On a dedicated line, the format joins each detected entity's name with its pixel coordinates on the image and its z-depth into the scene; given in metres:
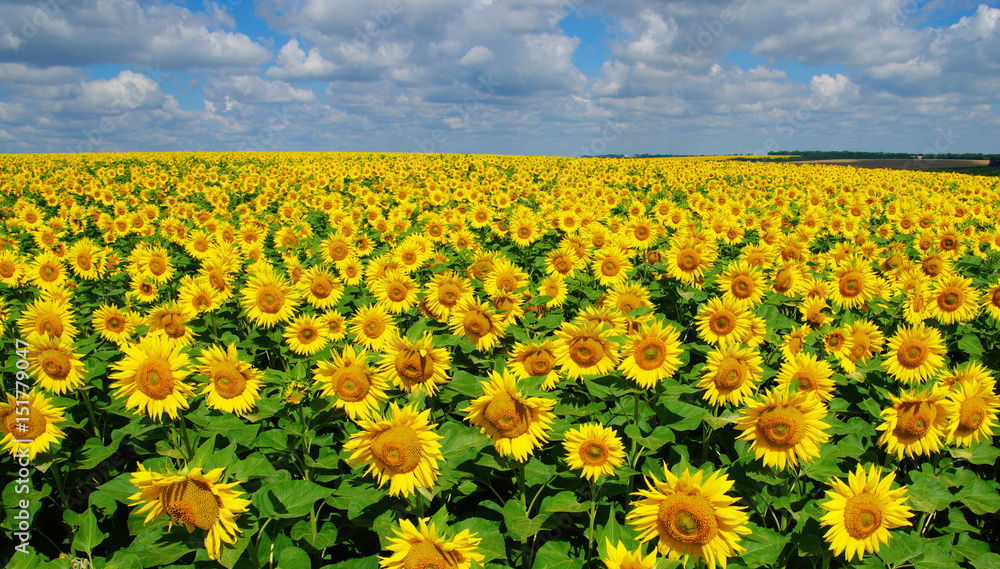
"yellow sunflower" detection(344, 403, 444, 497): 2.62
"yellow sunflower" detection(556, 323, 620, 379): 3.89
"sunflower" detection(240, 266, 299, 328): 5.23
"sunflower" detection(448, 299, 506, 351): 4.43
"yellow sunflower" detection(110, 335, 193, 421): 3.35
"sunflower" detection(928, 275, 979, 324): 5.35
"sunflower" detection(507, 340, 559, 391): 3.81
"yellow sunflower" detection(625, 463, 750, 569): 2.33
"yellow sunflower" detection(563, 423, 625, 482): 3.00
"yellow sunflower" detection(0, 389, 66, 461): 3.20
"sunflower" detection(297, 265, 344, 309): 5.91
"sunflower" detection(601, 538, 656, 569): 2.27
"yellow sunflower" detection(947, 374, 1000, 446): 3.40
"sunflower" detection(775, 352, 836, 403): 3.55
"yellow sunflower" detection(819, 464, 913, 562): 2.70
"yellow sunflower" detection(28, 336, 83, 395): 3.88
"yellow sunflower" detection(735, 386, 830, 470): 2.94
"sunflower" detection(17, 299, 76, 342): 4.86
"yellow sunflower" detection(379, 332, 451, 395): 3.58
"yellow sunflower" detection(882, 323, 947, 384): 4.26
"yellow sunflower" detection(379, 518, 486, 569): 2.24
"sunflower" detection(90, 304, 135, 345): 5.24
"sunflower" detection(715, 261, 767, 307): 5.44
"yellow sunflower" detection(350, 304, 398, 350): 4.88
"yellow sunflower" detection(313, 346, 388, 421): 3.51
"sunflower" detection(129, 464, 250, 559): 2.27
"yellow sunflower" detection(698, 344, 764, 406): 3.47
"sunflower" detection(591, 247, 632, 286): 6.30
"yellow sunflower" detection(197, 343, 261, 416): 3.57
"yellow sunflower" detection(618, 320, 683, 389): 3.64
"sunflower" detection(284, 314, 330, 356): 5.00
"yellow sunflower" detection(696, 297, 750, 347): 4.50
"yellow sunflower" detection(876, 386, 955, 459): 3.32
